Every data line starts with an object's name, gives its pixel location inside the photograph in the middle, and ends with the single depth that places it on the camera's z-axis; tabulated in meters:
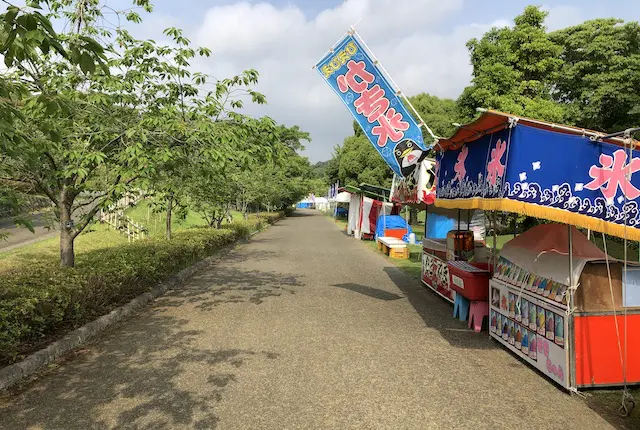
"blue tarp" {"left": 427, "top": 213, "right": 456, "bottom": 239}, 15.60
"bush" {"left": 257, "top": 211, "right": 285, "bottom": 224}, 33.62
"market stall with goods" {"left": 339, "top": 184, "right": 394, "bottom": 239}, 20.74
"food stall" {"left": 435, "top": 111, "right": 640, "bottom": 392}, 4.03
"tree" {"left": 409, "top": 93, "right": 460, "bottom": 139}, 25.80
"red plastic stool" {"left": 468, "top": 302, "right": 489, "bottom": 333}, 6.29
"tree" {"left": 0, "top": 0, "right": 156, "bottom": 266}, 4.36
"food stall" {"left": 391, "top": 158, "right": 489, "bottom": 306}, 6.61
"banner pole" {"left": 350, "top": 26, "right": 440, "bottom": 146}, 7.75
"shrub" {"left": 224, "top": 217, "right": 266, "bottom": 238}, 19.94
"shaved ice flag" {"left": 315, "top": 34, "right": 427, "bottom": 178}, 7.59
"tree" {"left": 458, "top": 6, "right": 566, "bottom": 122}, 14.79
